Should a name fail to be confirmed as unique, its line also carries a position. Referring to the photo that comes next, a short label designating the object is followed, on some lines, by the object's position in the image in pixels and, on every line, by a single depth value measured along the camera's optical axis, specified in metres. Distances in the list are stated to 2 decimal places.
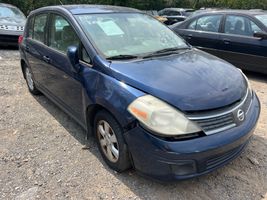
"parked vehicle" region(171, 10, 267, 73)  4.29
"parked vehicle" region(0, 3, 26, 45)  6.57
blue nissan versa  1.75
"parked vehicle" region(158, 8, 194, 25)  11.68
